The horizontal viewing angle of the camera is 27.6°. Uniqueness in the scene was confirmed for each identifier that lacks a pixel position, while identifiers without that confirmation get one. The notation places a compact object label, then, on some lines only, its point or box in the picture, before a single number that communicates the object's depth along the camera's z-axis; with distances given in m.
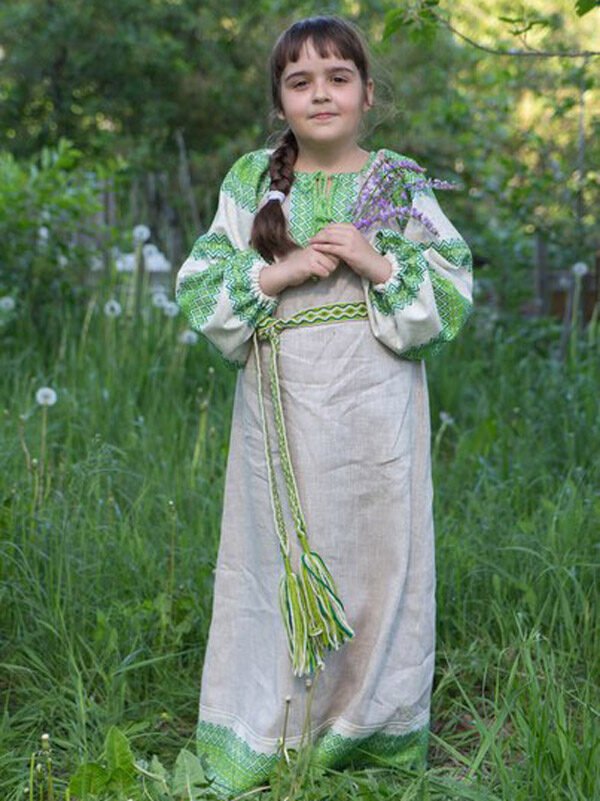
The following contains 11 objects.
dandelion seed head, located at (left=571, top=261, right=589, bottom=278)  5.08
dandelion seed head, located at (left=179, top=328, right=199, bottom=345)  4.69
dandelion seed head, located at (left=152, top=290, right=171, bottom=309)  4.94
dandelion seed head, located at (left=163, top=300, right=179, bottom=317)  4.78
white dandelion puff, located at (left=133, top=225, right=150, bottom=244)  5.02
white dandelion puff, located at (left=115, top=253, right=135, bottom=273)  4.93
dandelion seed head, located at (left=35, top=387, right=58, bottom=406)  3.78
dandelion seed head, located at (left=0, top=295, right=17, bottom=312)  4.88
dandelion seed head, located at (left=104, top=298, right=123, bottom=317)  4.73
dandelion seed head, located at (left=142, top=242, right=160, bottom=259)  5.06
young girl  2.43
